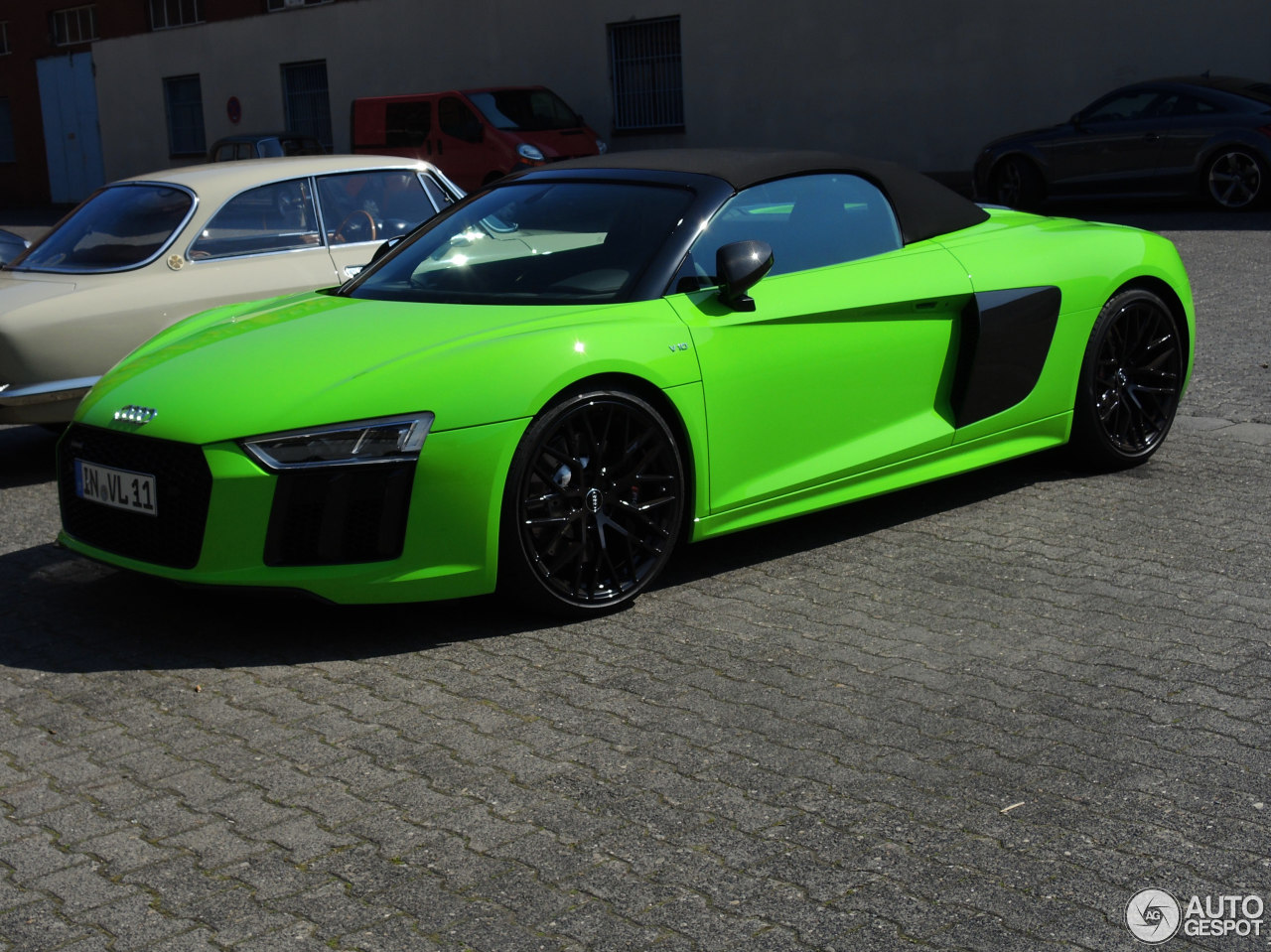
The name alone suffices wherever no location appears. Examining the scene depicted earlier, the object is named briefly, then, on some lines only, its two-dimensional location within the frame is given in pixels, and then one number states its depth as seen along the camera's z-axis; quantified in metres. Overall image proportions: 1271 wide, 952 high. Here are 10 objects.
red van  22.14
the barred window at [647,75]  25.88
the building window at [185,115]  34.91
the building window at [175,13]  34.03
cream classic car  7.04
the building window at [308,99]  31.84
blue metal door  36.66
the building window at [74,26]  36.41
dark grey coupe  16.12
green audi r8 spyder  4.52
